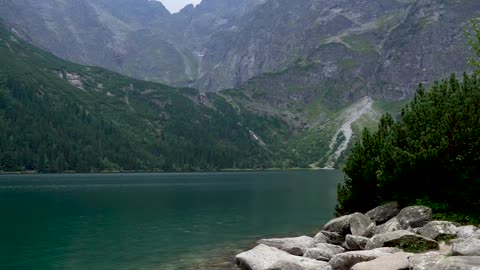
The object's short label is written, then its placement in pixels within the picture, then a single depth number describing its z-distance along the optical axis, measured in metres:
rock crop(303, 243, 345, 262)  36.97
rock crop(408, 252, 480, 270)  22.95
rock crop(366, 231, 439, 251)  31.80
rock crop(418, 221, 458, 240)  33.53
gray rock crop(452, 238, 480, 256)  25.25
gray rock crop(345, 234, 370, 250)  37.06
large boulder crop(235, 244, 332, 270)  32.91
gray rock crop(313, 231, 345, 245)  44.06
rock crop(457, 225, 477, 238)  31.72
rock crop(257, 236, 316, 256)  42.16
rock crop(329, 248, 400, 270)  31.36
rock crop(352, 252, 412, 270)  27.41
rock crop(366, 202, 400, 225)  43.78
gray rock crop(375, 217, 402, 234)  37.54
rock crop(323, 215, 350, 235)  44.16
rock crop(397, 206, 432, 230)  37.72
